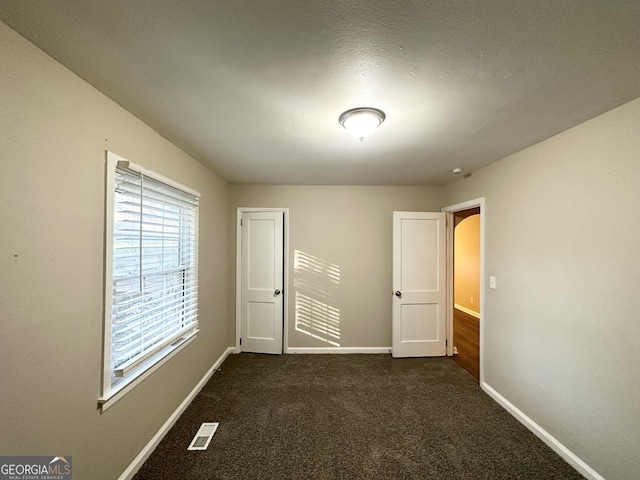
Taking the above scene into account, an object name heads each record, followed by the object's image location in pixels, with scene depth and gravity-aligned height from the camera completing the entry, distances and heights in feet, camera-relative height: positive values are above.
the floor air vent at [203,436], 6.14 -5.10
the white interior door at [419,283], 11.26 -1.74
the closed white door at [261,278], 11.64 -1.62
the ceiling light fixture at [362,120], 5.05 +2.64
